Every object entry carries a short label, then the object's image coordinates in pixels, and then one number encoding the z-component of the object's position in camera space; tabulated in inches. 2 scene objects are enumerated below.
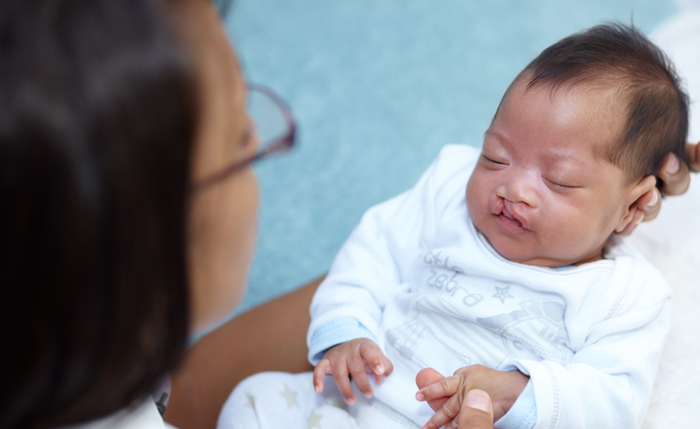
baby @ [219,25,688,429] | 28.5
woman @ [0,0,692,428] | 12.5
